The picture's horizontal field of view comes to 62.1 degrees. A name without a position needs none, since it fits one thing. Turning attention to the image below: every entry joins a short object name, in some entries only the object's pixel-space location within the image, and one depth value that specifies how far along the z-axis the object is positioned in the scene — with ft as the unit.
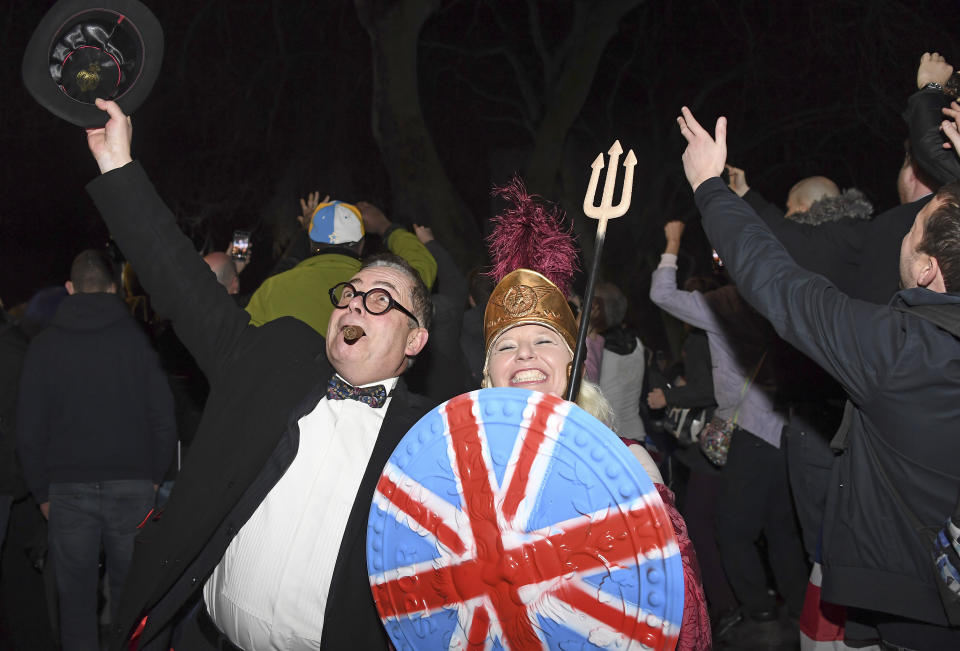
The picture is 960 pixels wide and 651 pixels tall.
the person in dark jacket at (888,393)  6.65
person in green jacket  11.20
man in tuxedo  7.04
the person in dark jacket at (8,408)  13.74
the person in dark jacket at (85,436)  13.03
